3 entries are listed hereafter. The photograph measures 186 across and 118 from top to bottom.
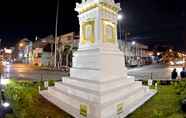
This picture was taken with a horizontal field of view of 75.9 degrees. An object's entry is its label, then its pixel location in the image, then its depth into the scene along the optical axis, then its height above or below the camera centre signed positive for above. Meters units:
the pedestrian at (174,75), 11.49 -1.65
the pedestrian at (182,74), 11.70 -1.60
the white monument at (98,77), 5.03 -0.95
